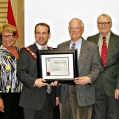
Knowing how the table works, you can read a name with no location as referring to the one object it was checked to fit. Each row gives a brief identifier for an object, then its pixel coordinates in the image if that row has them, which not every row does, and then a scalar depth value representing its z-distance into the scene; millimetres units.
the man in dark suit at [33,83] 2424
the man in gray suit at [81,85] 2490
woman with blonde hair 2629
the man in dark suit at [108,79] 2871
